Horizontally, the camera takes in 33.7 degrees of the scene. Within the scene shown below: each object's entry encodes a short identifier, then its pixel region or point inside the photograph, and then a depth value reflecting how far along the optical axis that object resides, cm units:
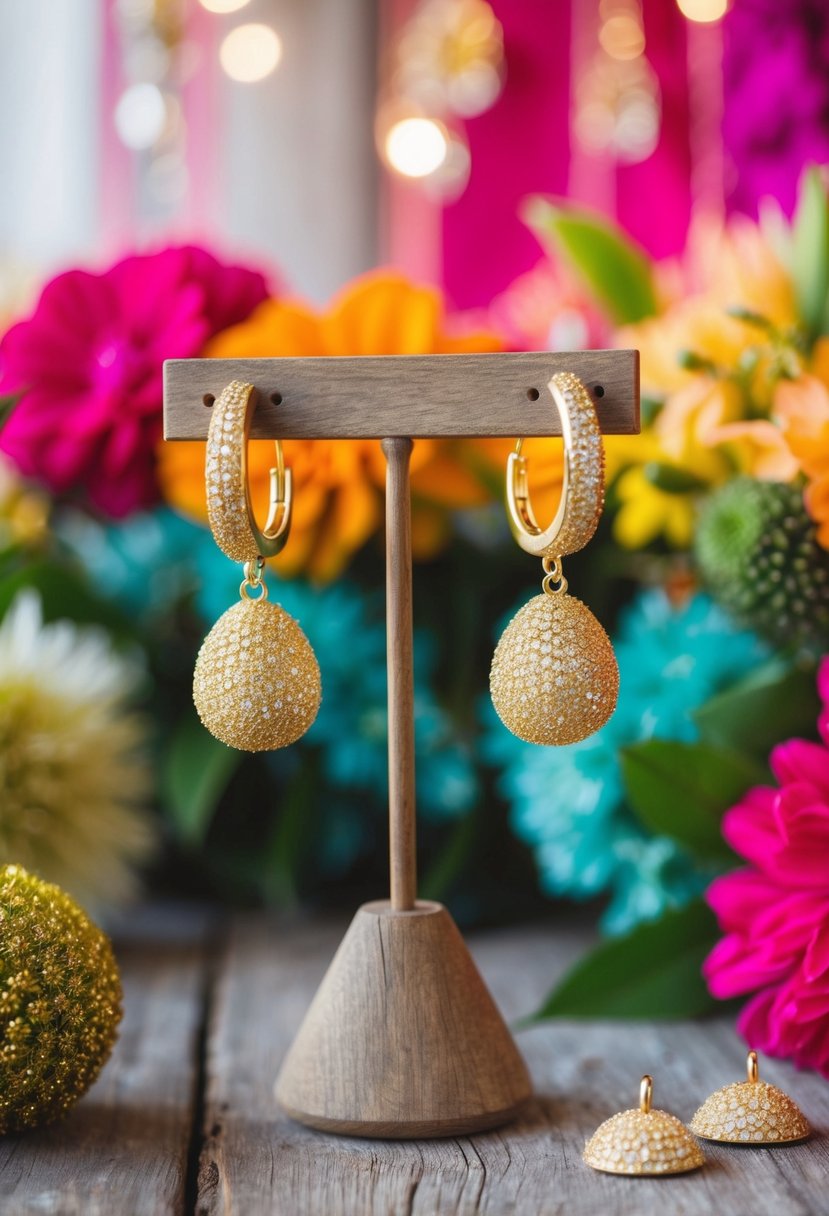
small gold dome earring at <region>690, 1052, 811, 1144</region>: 40
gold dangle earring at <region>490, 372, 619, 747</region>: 39
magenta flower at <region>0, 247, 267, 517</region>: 59
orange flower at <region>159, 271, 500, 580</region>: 57
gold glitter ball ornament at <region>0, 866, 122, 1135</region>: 39
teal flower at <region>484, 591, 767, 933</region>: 58
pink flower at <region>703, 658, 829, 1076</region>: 43
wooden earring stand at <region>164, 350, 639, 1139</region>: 41
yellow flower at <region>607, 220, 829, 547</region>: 54
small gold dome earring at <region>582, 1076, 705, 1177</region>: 38
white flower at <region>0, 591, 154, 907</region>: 56
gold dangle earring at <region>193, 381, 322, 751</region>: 39
